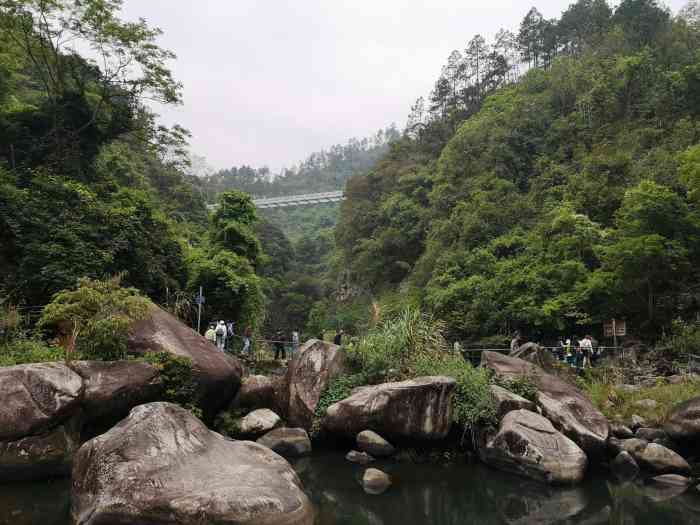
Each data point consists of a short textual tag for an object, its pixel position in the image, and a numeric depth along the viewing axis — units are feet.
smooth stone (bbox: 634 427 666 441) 42.22
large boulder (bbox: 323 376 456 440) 40.86
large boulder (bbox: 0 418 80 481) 30.94
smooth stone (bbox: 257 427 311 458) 41.47
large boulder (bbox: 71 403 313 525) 23.25
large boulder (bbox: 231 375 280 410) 48.14
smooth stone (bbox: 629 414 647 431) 44.80
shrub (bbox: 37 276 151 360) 38.55
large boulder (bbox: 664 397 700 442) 38.96
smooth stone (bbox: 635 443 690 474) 37.52
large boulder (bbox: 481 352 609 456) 40.78
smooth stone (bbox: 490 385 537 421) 42.06
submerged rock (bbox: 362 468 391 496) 33.27
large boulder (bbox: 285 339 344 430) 44.67
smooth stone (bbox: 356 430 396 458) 41.04
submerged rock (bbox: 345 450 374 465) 40.49
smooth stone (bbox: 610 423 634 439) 43.70
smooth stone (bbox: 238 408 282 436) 43.68
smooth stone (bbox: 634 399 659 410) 45.95
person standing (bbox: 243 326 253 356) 62.83
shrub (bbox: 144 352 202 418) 39.68
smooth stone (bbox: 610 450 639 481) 38.52
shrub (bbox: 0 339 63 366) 37.50
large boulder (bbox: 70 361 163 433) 35.40
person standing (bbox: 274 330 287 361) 68.45
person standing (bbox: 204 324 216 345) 58.23
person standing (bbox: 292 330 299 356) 67.30
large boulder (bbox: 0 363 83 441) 30.91
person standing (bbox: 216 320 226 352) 57.06
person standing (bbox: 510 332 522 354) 63.64
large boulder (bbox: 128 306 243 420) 41.32
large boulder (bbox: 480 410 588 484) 35.99
